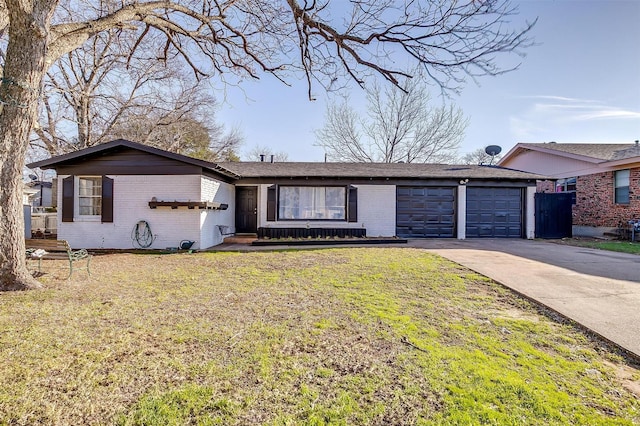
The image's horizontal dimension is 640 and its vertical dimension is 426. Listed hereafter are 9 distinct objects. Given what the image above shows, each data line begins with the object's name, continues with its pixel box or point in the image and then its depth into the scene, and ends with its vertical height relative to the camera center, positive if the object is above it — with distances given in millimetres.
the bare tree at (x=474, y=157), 26641 +6518
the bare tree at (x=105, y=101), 15680 +6104
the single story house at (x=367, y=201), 12258 +587
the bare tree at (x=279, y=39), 4781 +3239
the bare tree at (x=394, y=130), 24406 +6958
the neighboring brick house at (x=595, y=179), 12594 +1731
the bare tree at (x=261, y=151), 34406 +7001
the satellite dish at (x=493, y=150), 18391 +3994
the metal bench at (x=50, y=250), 5922 -742
